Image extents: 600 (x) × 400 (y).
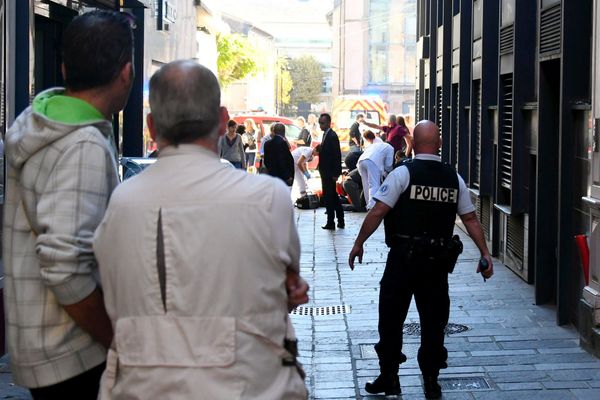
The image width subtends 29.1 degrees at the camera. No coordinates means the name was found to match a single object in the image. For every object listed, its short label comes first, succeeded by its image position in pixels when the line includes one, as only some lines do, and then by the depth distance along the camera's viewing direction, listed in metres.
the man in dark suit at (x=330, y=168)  18.94
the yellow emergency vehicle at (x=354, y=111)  43.75
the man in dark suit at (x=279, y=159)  20.58
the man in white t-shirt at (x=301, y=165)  23.97
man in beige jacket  3.00
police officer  7.21
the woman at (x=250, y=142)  33.97
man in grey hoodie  3.15
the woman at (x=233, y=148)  22.81
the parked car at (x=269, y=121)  39.97
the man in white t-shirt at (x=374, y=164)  21.25
